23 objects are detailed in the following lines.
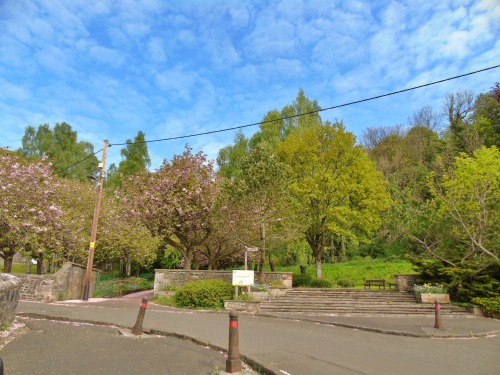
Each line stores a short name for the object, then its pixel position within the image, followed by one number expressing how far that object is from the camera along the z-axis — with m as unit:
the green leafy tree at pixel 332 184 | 24.91
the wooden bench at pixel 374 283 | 22.24
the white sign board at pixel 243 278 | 14.42
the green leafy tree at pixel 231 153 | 39.54
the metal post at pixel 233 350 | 5.82
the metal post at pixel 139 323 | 9.12
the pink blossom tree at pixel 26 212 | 17.81
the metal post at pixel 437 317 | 10.98
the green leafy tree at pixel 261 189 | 16.45
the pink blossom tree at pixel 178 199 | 20.02
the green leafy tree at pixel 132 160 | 49.91
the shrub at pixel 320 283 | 22.78
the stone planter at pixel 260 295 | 15.77
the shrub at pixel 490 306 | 13.52
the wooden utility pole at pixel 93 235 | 17.36
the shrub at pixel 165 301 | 16.38
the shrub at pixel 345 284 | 25.22
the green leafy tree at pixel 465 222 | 14.16
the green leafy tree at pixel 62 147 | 50.76
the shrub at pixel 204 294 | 15.14
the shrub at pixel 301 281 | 23.11
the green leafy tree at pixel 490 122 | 30.64
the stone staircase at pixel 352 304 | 14.19
